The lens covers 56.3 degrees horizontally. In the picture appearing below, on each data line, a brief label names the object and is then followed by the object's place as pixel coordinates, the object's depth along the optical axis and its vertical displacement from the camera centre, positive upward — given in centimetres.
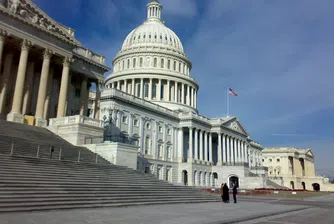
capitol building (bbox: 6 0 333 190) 3281 +1304
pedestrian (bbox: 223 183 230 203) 2702 -73
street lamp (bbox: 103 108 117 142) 5531 +1093
